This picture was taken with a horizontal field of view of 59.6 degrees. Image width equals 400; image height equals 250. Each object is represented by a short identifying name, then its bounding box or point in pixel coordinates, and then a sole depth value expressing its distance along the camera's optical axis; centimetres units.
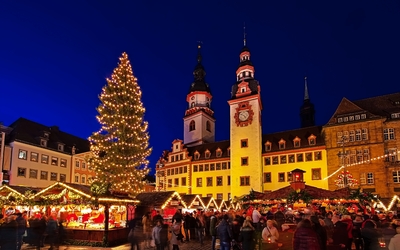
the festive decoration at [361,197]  2288
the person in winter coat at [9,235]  1015
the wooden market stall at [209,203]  3831
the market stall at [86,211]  1794
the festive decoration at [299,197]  2138
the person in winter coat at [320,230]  916
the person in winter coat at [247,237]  1086
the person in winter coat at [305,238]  699
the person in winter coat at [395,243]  710
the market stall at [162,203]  2368
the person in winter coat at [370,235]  1072
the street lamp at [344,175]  3295
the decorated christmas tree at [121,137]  2547
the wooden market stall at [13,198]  2128
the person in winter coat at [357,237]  1159
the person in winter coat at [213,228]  1558
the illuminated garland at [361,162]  3957
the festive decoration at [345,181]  3374
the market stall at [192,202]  3027
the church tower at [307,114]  7331
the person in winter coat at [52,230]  1356
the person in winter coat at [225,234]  1266
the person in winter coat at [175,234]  1388
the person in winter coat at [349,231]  1100
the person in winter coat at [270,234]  1043
